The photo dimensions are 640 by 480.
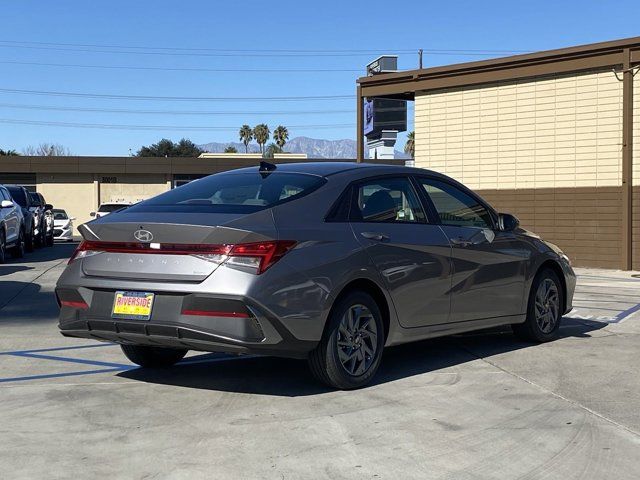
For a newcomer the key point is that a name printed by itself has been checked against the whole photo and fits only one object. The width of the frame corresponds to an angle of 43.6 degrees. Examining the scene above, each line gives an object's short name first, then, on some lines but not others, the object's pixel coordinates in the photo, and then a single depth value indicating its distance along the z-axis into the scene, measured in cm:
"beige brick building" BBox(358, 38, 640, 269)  1686
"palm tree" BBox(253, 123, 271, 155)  11094
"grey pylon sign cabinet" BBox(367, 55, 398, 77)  2752
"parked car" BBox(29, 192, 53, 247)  2219
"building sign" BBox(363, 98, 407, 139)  3157
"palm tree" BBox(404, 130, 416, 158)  8842
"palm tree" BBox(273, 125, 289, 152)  10912
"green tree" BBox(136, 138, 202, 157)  10388
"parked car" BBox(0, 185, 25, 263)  1642
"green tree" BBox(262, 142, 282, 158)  11031
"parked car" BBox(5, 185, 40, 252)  2006
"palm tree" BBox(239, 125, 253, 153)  11356
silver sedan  521
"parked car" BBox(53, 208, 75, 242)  3175
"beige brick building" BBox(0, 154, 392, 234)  4794
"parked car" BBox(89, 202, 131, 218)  2762
